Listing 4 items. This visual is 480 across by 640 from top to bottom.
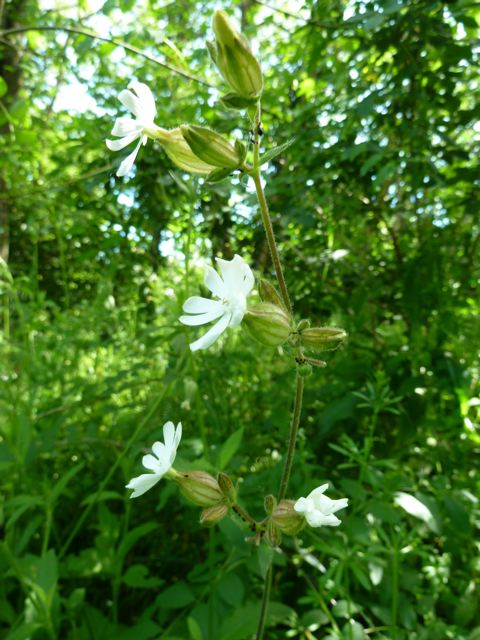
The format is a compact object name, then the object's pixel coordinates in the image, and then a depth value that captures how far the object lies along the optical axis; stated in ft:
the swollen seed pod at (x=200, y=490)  0.48
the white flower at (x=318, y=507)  0.42
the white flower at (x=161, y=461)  0.44
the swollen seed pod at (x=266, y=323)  0.44
